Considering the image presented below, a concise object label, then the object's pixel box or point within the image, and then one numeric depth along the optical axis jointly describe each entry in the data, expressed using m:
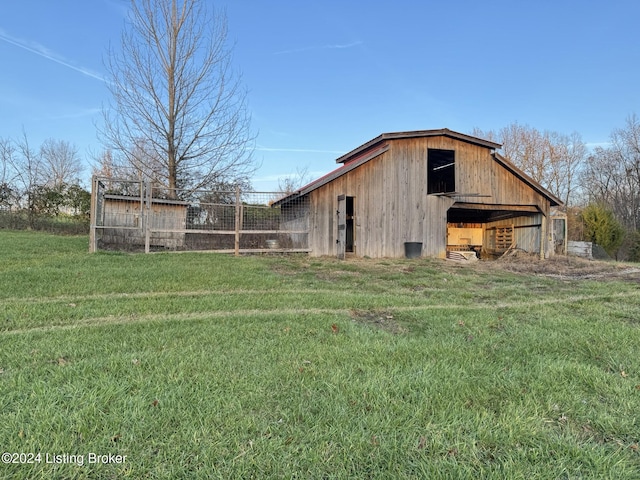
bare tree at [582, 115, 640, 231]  27.44
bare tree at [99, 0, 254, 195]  13.44
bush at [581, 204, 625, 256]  18.52
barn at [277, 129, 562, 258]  11.91
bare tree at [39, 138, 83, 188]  32.47
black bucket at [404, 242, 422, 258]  12.59
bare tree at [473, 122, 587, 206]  28.09
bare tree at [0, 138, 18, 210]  20.89
